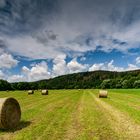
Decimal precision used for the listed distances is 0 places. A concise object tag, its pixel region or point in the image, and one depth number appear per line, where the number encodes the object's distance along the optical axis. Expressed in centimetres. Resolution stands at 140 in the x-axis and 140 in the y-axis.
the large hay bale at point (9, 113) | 658
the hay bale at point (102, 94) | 1903
